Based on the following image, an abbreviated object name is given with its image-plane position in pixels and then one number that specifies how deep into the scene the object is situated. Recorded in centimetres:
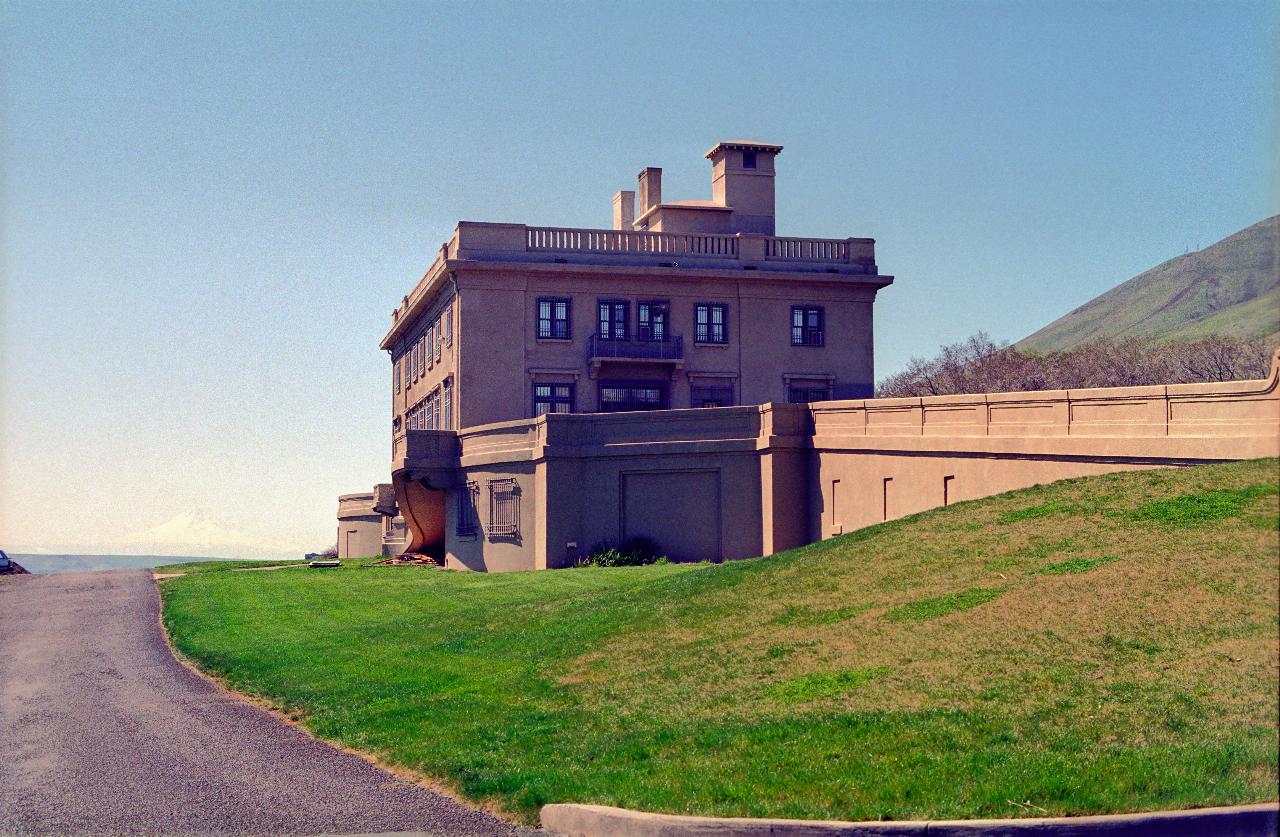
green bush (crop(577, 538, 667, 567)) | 3941
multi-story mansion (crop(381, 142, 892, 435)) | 5238
